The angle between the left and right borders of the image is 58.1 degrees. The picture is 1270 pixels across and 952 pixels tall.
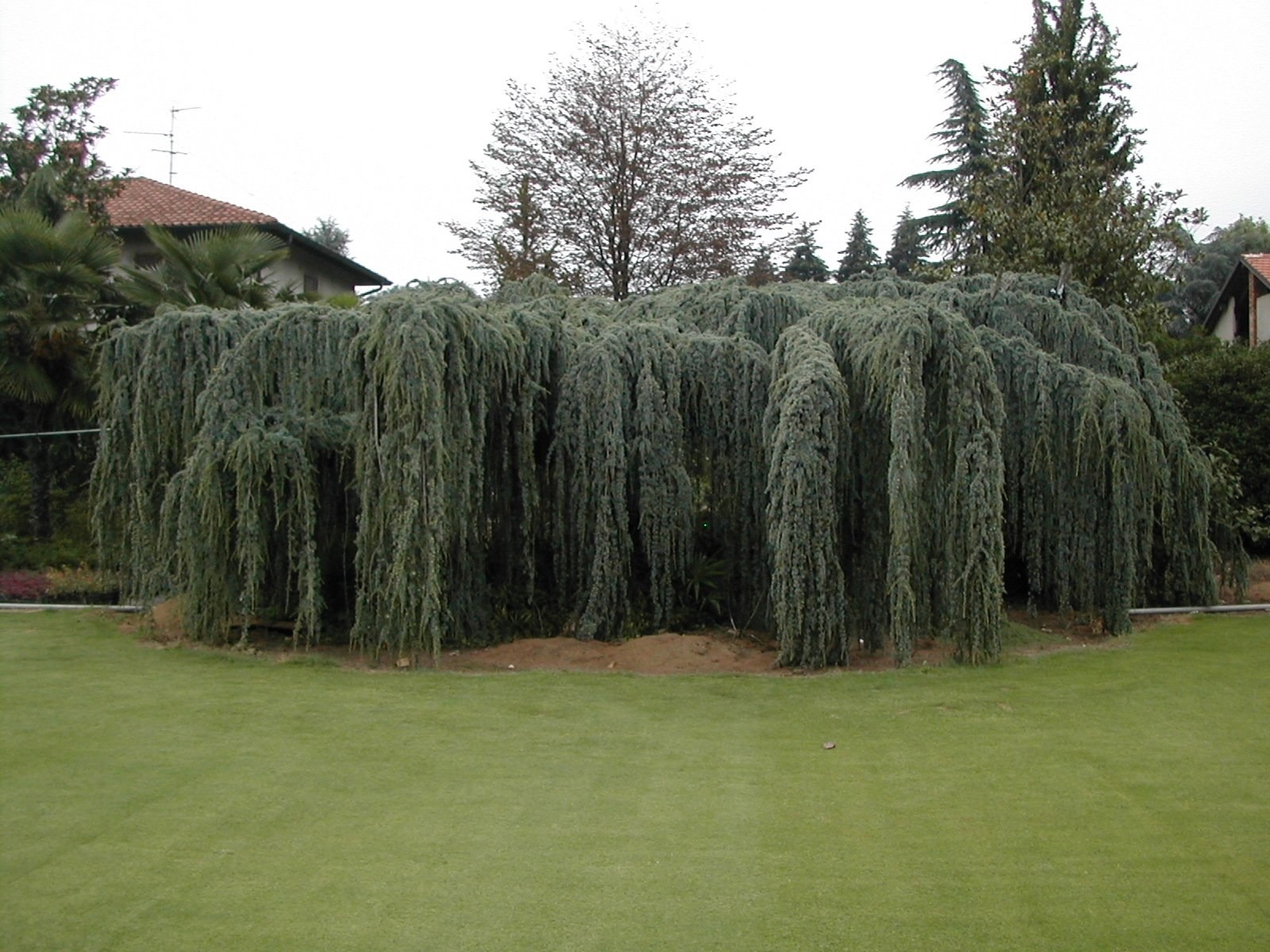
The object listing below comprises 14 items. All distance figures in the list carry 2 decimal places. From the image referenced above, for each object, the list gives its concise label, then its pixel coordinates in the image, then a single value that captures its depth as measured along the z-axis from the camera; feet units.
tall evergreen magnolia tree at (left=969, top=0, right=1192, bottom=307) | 58.03
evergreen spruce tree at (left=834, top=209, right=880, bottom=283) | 146.00
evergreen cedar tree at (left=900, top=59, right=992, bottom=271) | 113.19
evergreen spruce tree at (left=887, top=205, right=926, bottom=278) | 144.15
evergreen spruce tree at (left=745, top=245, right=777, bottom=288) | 94.99
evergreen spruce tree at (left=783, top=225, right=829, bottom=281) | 139.33
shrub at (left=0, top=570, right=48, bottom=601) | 45.55
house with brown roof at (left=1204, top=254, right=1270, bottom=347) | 94.58
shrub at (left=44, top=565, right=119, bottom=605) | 45.57
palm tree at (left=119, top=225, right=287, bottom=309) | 50.11
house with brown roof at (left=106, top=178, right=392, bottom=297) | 83.05
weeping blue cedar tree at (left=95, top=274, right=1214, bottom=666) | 31.89
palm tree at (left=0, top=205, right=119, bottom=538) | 49.90
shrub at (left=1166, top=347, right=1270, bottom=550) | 51.39
